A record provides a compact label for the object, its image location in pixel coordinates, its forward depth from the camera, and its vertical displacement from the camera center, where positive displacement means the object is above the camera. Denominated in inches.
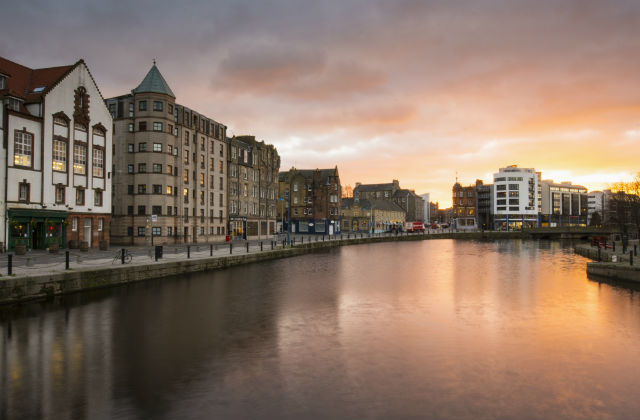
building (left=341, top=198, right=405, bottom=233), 5388.8 +67.5
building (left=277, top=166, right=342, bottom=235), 4261.8 +214.5
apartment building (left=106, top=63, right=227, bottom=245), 2197.3 +294.3
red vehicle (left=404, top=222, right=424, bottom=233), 5418.3 -74.3
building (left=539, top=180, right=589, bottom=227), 7155.5 +254.9
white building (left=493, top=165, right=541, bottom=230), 6574.8 +324.1
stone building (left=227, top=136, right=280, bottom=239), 2945.9 +259.5
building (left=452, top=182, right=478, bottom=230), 6808.1 +237.6
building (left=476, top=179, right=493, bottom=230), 7032.5 +266.9
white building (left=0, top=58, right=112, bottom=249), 1481.3 +247.7
